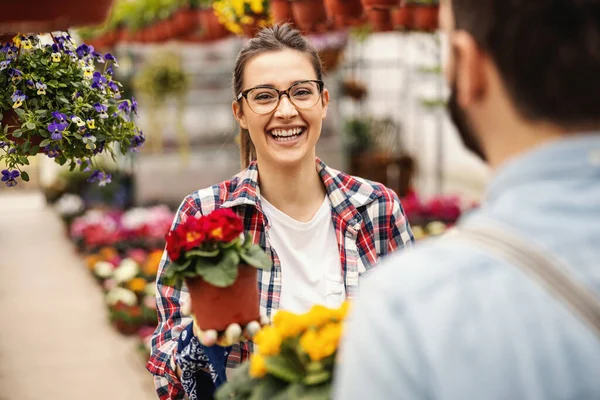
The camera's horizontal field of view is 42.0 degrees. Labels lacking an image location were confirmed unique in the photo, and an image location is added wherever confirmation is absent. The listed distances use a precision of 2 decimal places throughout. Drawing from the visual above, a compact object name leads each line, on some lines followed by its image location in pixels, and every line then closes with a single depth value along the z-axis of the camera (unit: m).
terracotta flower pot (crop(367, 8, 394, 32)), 3.56
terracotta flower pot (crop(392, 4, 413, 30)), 4.01
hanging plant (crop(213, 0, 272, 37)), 3.63
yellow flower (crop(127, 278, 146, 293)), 5.88
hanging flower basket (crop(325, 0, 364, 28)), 2.78
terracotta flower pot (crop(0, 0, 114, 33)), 1.25
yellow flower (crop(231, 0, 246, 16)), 3.66
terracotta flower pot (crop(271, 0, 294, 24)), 3.11
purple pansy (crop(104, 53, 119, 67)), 1.86
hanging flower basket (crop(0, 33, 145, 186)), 1.67
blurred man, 0.70
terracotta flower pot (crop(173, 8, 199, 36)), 5.36
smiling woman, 1.67
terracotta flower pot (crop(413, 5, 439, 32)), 4.02
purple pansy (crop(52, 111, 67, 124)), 1.68
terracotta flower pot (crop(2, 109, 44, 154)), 1.67
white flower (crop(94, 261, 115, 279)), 6.53
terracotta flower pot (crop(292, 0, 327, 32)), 2.97
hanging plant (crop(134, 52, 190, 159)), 8.10
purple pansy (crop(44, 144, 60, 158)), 1.71
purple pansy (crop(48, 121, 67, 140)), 1.66
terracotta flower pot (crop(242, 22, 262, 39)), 3.55
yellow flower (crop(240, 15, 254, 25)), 3.70
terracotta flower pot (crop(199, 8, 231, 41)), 4.95
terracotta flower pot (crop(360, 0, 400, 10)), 2.68
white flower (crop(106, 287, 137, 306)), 5.68
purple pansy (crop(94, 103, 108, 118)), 1.75
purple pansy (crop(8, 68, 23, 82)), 1.67
